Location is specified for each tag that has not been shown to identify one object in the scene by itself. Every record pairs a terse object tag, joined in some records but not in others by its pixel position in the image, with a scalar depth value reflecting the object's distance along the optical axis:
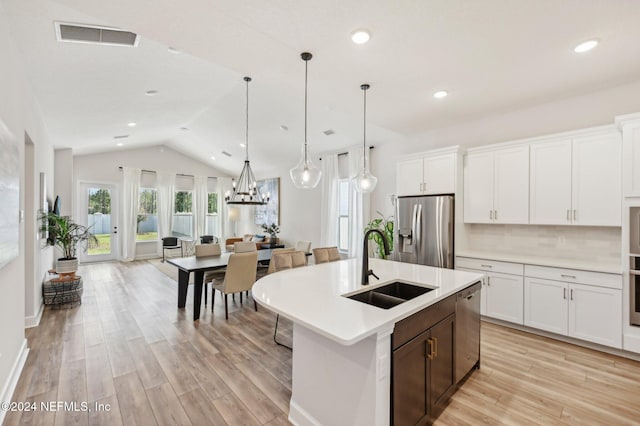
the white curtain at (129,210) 8.20
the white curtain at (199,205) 9.55
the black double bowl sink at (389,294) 2.12
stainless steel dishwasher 2.26
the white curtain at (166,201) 8.84
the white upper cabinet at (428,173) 4.07
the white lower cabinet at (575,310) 2.88
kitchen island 1.51
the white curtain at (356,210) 5.77
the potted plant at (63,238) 4.36
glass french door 7.86
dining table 3.88
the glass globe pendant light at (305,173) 2.85
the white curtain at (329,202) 6.52
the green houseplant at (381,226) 4.70
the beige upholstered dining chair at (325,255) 3.93
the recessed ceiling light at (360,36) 2.15
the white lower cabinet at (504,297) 3.43
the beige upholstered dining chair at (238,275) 3.91
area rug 6.26
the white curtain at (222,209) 10.09
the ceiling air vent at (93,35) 2.47
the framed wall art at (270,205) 8.55
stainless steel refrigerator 4.00
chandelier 5.10
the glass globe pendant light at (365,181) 3.29
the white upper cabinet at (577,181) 3.01
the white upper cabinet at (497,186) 3.61
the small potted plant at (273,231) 8.20
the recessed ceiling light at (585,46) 2.29
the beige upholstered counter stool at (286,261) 3.38
